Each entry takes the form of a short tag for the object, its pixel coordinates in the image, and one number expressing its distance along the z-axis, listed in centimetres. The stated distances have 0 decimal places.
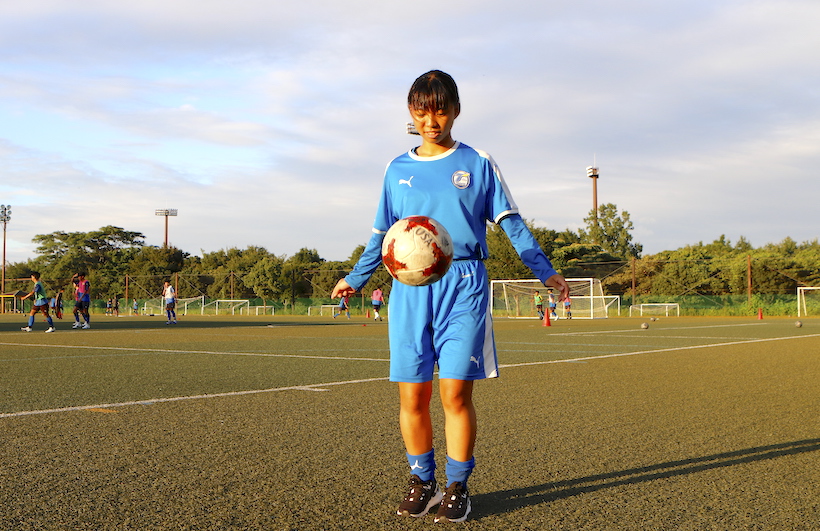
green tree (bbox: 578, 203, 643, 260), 8369
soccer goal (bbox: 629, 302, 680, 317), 4375
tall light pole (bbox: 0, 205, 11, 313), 6819
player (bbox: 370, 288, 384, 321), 3512
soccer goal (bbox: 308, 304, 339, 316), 4741
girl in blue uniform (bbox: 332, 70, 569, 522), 343
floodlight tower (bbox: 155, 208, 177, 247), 10294
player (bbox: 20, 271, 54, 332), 2206
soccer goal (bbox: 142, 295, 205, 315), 5525
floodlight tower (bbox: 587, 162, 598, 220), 9300
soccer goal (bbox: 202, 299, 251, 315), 5262
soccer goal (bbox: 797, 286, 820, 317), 3972
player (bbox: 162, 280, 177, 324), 2989
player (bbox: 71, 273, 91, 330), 2485
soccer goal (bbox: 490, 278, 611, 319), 4028
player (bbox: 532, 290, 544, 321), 3353
